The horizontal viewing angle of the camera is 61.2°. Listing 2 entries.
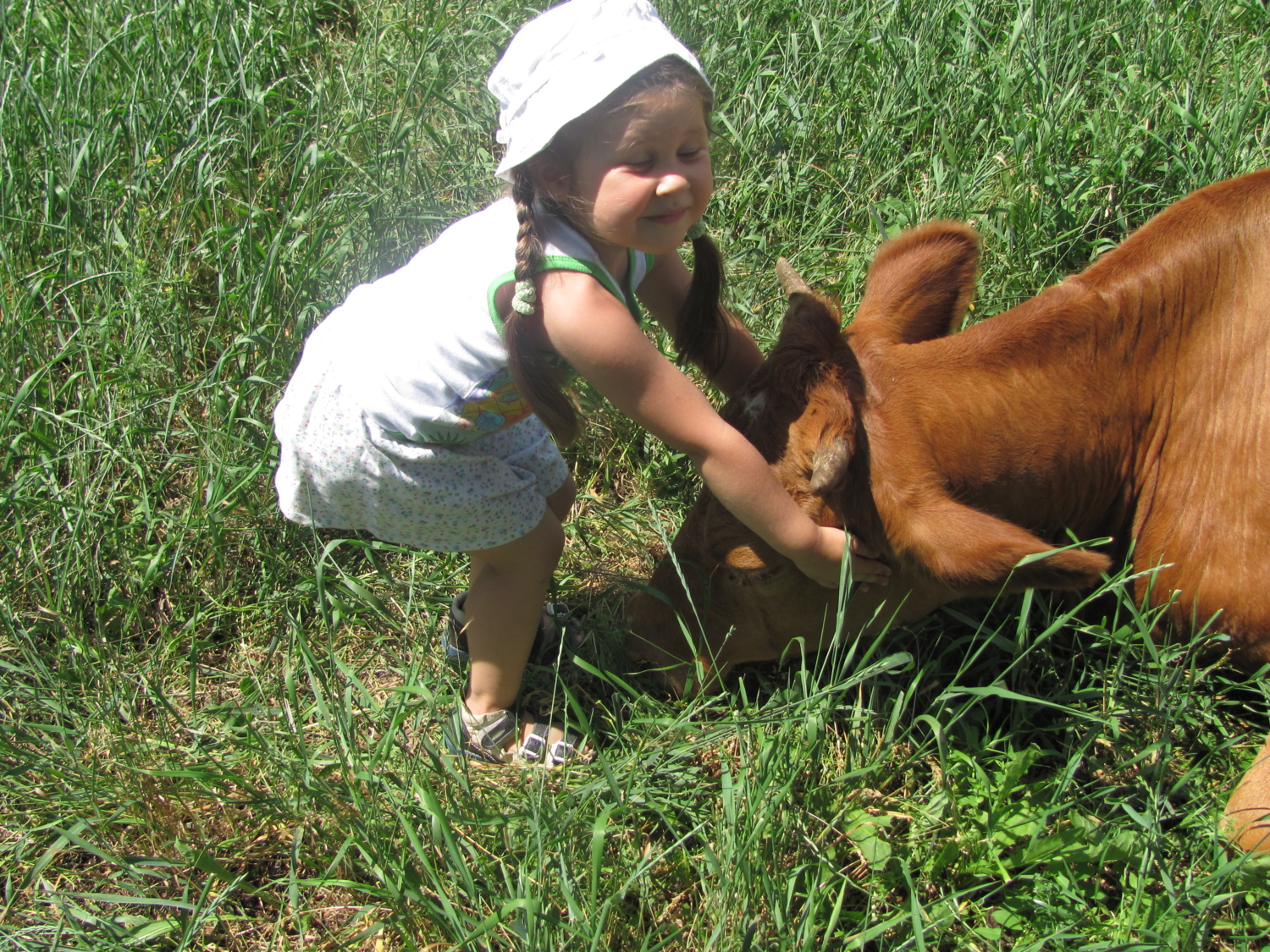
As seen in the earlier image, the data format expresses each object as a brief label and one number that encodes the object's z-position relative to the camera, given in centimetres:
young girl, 229
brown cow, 261
